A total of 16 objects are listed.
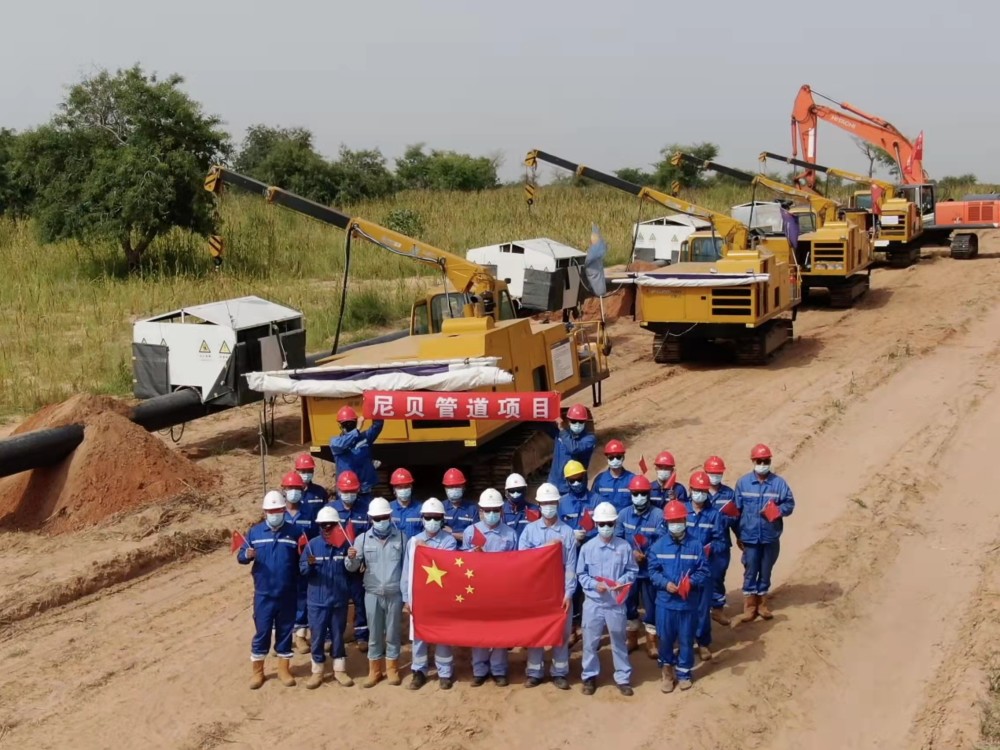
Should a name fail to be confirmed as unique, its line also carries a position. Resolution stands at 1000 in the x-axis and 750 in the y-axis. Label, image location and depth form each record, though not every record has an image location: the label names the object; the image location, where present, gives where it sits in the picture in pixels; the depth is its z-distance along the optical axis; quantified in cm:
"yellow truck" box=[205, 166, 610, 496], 1289
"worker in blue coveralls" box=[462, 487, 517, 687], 930
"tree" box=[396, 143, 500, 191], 6028
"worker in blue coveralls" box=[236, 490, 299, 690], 929
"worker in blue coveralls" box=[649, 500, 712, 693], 896
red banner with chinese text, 1114
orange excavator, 3703
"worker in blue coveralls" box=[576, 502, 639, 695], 898
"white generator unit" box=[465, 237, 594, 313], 2395
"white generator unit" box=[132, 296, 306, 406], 1598
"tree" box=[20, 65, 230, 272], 2662
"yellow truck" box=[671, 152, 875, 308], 2728
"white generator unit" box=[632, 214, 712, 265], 3275
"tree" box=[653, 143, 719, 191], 6412
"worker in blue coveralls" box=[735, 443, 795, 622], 1013
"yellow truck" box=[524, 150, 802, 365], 2066
